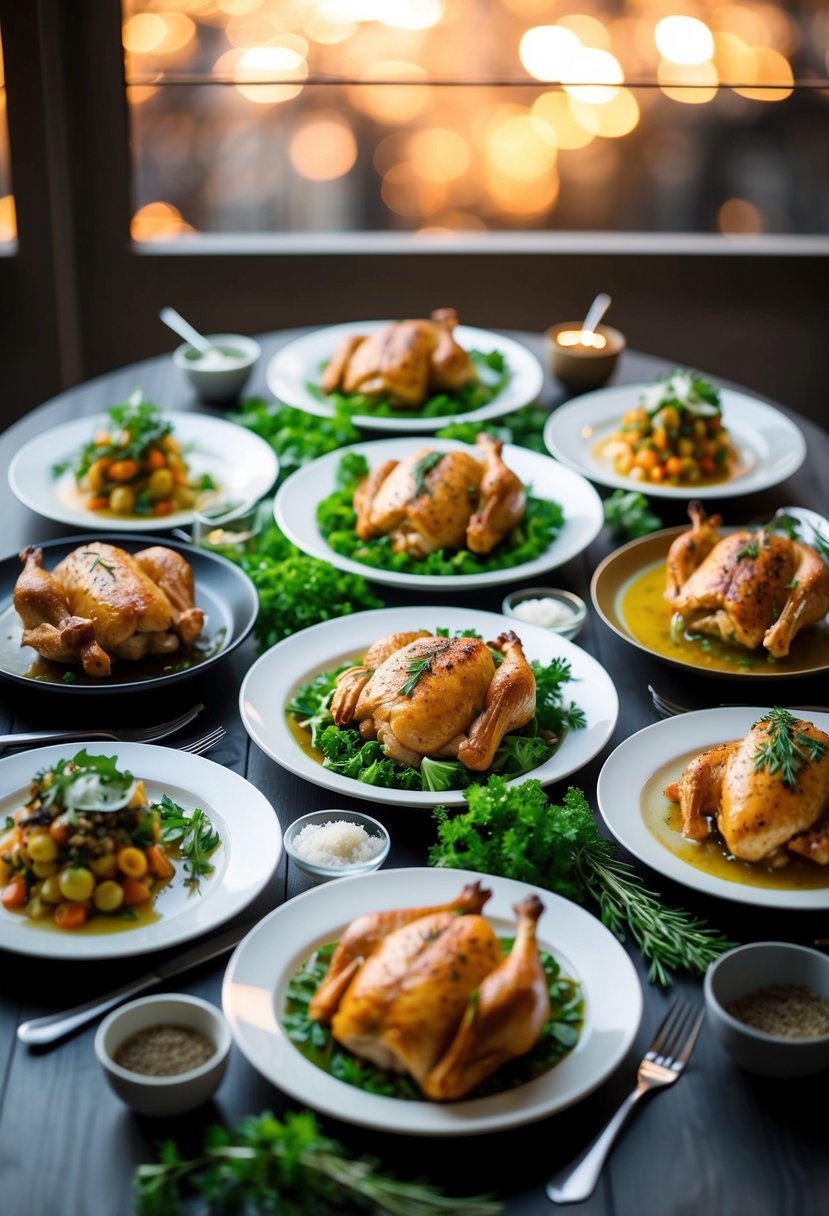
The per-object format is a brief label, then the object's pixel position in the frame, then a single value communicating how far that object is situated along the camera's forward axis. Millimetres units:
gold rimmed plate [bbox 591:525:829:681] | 2965
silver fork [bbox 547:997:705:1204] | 1716
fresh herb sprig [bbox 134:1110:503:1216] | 1598
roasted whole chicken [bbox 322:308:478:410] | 4281
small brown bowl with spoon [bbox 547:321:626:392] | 4531
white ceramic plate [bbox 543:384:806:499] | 3863
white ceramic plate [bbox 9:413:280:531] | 3625
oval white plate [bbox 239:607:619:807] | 2457
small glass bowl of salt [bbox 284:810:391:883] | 2229
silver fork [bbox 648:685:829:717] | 2836
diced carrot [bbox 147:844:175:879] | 2172
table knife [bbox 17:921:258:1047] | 1935
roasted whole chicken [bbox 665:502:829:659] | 3014
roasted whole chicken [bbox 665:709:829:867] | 2264
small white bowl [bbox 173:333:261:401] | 4422
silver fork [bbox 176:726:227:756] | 2672
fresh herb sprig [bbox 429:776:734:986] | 2135
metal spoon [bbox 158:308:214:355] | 4551
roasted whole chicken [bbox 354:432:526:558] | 3420
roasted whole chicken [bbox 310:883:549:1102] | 1761
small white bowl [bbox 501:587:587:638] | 3100
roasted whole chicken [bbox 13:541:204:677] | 2830
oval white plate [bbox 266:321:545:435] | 4207
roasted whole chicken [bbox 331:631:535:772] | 2482
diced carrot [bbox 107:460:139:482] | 3697
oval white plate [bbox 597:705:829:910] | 2188
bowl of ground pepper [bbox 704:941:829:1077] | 1844
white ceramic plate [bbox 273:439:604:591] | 3264
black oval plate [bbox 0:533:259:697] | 2758
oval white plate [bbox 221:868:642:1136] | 1732
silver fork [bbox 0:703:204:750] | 2617
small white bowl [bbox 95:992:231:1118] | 1742
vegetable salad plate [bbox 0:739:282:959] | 2027
